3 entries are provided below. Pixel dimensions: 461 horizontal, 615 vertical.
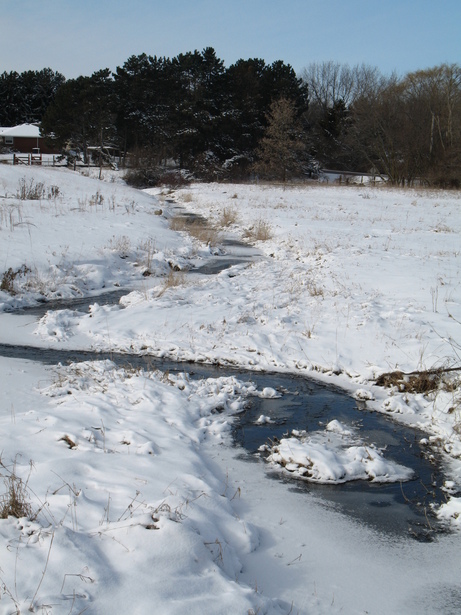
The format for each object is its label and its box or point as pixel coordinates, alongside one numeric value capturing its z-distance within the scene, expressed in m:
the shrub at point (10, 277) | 10.70
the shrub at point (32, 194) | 19.80
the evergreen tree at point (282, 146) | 46.53
